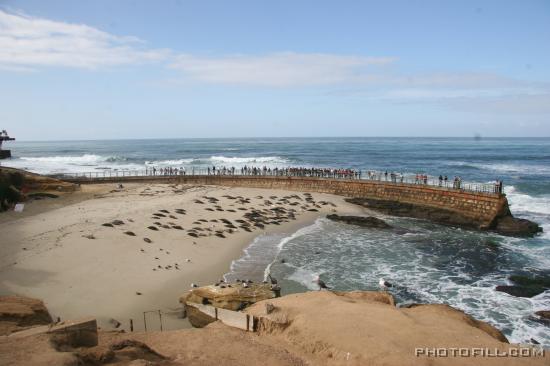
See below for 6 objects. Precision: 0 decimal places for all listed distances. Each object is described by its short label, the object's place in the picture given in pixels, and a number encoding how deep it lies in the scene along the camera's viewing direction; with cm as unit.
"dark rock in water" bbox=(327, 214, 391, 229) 2984
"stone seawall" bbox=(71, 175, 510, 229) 3070
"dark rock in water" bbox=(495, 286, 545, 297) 1767
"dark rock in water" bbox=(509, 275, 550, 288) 1888
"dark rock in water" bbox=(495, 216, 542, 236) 2848
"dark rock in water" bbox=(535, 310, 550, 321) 1540
